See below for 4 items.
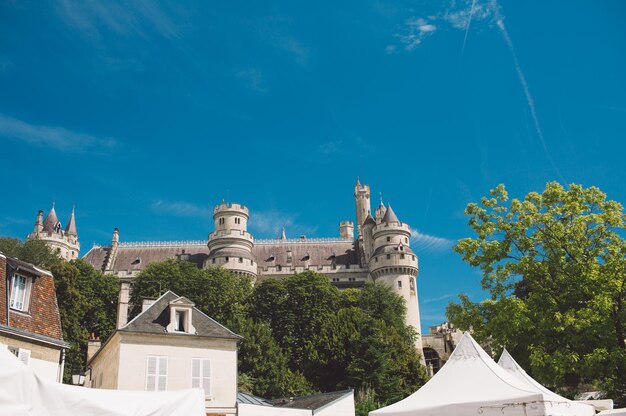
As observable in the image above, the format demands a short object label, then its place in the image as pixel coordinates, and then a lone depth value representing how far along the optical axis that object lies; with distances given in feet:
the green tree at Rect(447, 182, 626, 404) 59.11
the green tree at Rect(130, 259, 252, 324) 164.45
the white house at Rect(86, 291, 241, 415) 75.77
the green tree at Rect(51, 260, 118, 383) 137.28
